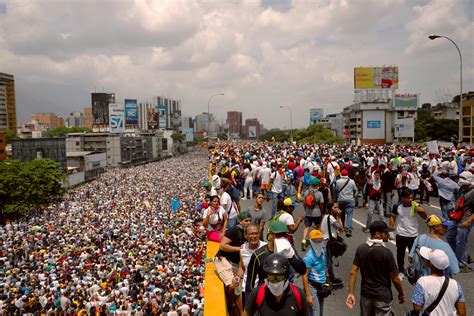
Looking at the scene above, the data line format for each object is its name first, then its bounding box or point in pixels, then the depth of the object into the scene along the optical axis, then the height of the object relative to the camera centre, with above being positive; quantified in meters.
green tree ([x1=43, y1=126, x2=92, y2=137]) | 162.31 +3.92
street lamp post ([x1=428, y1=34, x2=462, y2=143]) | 20.88 +1.18
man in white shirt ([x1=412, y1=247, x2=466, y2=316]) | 3.76 -1.52
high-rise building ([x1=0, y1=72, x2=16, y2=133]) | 148.75 +14.50
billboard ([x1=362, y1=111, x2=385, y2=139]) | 97.19 +3.00
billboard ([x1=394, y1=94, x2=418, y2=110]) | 97.38 +8.92
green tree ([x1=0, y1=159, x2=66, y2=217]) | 39.19 -4.84
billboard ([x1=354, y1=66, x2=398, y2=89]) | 91.38 +14.16
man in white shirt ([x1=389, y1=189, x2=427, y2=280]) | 6.62 -1.52
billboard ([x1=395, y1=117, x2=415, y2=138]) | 68.19 +1.60
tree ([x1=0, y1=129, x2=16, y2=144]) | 125.80 +1.62
